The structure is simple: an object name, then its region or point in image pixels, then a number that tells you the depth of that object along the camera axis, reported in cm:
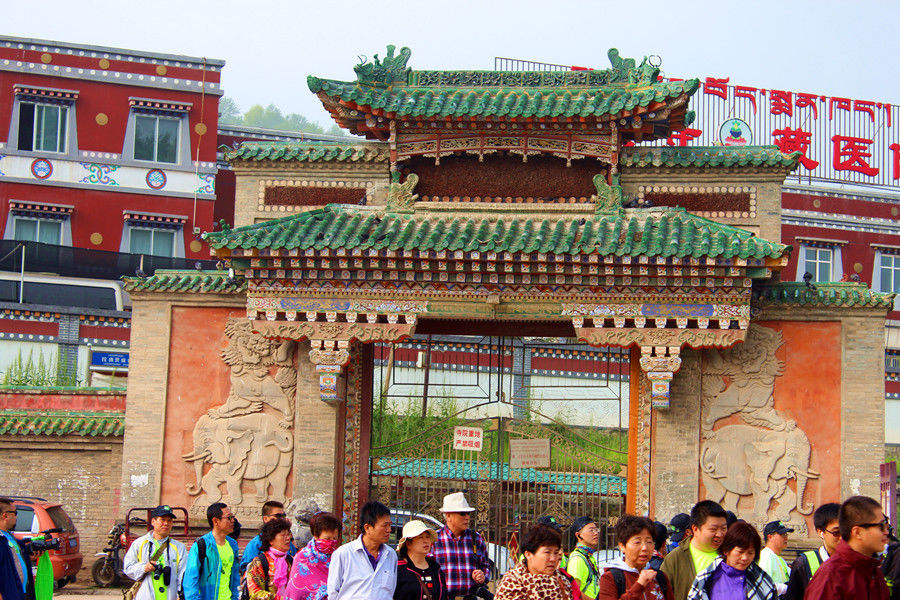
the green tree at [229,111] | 10200
